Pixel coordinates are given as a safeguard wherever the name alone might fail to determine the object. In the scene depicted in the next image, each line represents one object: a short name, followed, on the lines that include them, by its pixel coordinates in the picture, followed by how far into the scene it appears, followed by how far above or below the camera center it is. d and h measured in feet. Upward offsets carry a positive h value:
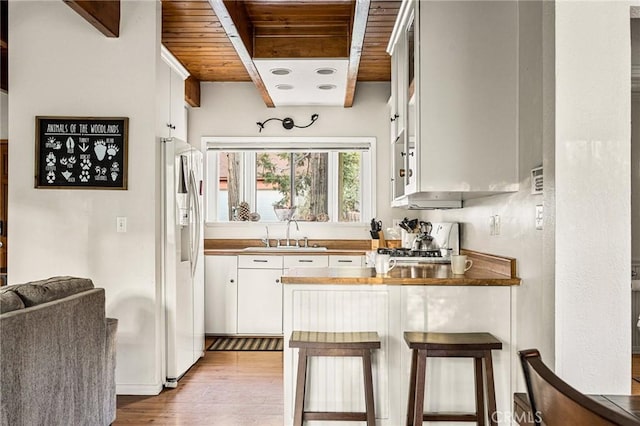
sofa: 6.75 -2.01
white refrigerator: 12.21 -1.01
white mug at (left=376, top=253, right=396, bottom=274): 9.29 -0.85
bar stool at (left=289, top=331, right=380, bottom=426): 8.11 -2.10
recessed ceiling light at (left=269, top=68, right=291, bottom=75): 14.20 +3.80
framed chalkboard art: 11.68 +1.31
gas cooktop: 12.04 -0.95
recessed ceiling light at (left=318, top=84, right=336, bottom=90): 15.93 +3.79
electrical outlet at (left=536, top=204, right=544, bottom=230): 7.92 -0.03
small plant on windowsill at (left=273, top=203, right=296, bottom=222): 18.95 +0.02
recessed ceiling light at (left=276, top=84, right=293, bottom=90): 15.81 +3.76
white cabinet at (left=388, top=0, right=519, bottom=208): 9.04 +1.98
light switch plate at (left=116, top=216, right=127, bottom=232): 11.78 -0.23
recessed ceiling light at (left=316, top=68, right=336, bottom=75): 14.28 +3.82
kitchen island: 8.87 -1.81
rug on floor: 15.79 -3.92
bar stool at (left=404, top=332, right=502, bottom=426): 7.90 -2.13
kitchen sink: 17.51 -1.15
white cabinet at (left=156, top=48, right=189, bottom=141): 12.26 +2.91
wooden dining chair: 2.72 -1.03
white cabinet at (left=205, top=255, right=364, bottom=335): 16.99 -2.37
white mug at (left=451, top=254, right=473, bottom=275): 9.64 -0.89
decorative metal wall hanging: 18.78 +3.18
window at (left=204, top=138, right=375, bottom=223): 19.38 +1.04
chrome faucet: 18.93 -0.34
